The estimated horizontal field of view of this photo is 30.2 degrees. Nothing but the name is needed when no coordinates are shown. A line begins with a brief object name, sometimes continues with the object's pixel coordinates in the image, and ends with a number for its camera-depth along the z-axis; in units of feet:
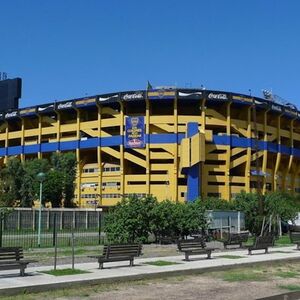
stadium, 317.22
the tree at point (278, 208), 142.92
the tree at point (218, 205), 153.06
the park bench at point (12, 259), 49.92
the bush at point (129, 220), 95.14
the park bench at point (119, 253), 57.72
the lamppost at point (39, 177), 100.27
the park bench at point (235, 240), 93.26
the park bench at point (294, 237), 111.47
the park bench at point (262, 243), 82.39
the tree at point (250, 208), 140.56
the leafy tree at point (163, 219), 100.42
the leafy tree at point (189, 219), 108.06
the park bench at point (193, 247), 70.23
